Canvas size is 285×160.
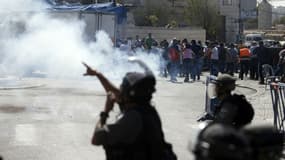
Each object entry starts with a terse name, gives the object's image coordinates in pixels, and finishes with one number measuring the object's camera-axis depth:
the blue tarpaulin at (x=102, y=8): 27.95
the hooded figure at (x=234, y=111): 5.25
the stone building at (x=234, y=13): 69.60
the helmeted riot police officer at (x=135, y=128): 3.79
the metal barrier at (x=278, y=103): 10.01
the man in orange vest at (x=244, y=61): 26.50
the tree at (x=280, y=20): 122.24
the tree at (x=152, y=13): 68.00
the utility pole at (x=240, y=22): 59.97
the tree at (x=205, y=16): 67.88
